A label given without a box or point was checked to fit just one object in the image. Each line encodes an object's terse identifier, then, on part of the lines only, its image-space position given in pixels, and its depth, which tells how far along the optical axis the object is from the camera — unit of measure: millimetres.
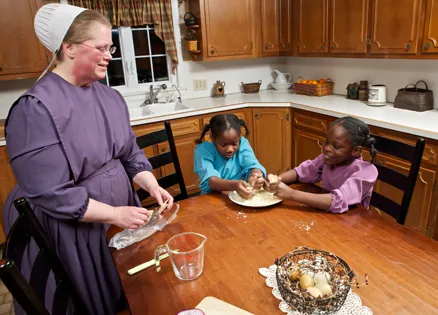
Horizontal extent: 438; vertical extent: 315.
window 3336
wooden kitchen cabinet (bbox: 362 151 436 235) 2141
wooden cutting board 861
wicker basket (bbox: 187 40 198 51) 3353
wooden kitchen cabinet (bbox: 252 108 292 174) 3268
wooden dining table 899
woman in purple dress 1125
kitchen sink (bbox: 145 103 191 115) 3345
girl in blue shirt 1604
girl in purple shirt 1329
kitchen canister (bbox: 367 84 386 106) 2773
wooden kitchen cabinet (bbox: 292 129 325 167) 2982
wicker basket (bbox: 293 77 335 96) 3357
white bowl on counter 3787
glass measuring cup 990
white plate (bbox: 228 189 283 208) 1382
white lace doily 838
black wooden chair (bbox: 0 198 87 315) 771
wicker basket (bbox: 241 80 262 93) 3768
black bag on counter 2510
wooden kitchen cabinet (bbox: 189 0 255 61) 3246
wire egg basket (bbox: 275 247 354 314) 811
